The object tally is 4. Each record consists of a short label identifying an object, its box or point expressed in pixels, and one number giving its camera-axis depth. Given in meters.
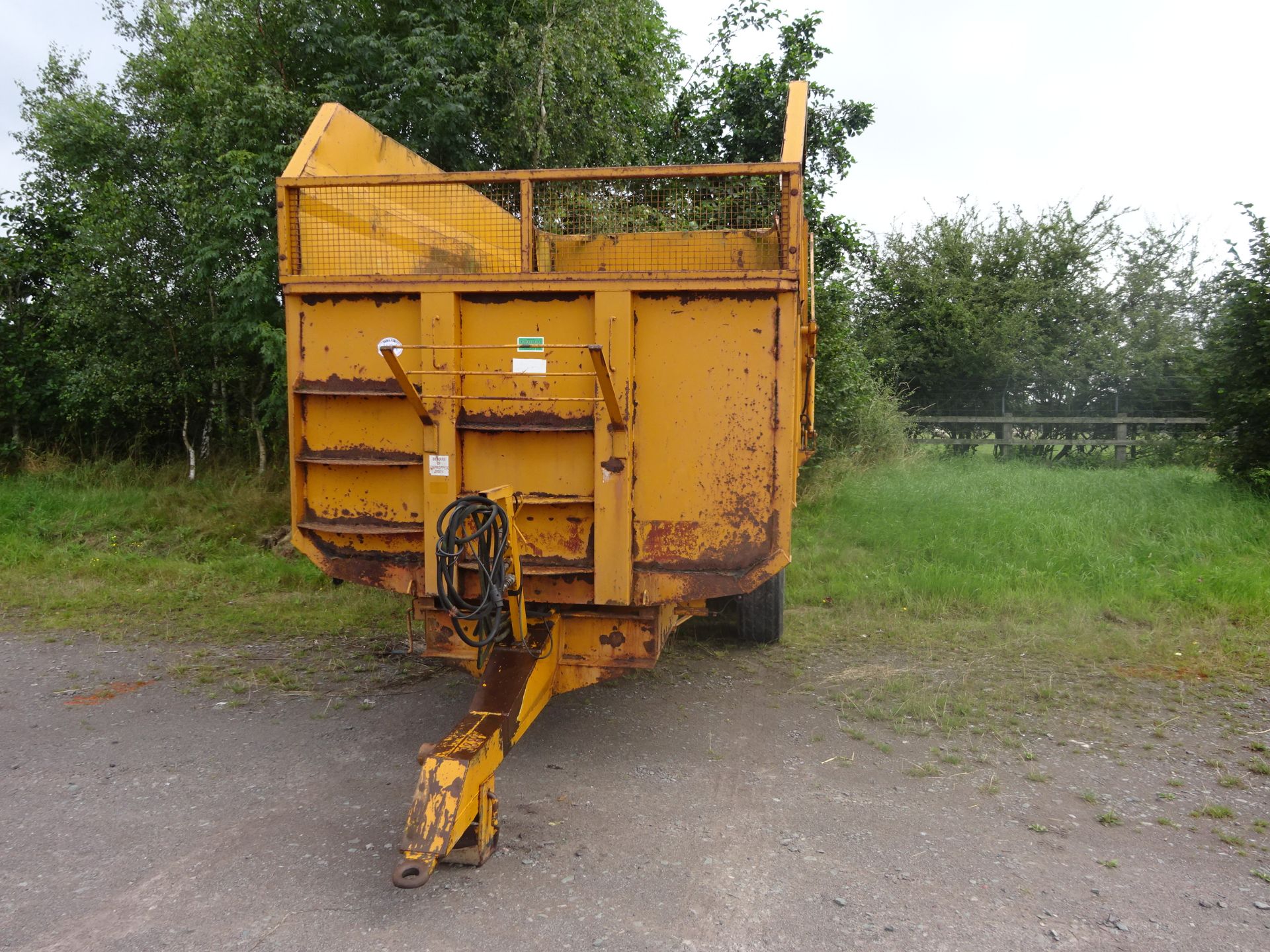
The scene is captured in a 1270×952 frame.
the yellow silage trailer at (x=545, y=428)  3.65
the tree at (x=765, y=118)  10.28
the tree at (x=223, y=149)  8.64
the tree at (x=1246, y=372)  8.87
